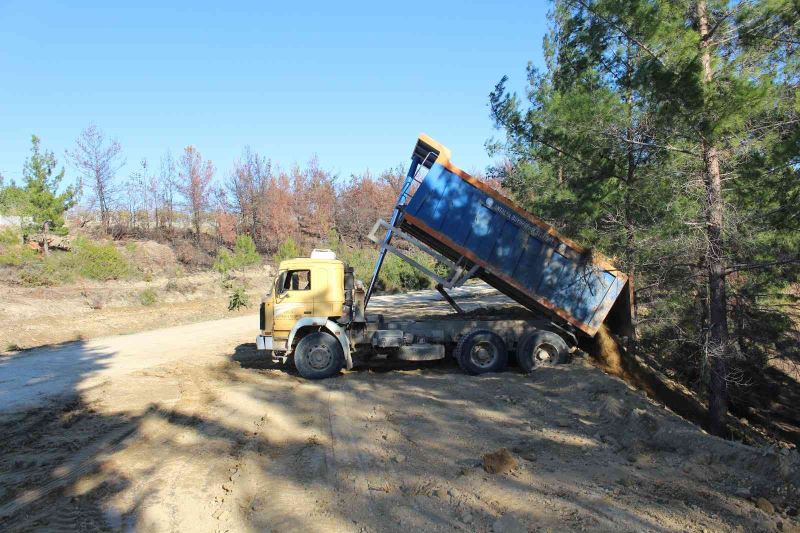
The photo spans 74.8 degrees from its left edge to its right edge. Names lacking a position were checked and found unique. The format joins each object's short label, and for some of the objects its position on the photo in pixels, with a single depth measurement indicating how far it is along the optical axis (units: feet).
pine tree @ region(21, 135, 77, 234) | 80.02
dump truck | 31.83
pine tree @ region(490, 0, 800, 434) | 26.23
